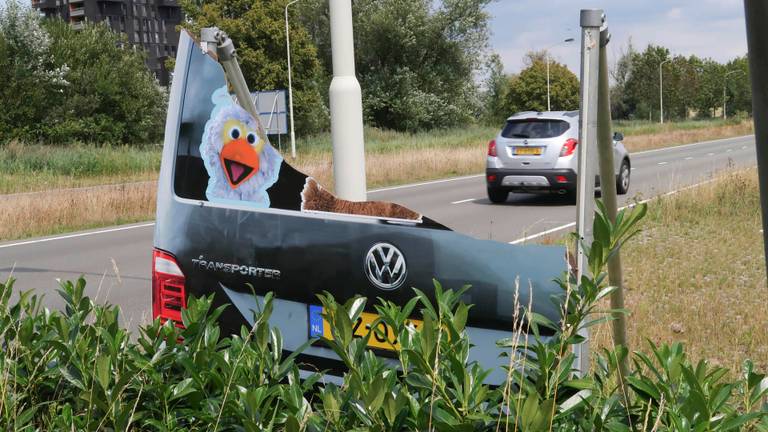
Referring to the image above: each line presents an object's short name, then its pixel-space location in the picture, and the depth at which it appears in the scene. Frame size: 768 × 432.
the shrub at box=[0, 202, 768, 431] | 2.08
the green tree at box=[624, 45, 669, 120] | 83.31
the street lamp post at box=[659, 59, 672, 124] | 74.12
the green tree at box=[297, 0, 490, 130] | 56.75
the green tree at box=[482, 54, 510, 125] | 78.21
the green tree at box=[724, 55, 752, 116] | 98.94
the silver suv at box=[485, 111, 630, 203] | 15.67
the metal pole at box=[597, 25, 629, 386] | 3.03
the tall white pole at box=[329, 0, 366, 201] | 4.86
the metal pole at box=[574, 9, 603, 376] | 2.75
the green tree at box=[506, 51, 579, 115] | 73.38
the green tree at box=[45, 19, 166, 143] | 47.38
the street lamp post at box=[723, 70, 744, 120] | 89.29
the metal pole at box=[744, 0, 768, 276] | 2.22
